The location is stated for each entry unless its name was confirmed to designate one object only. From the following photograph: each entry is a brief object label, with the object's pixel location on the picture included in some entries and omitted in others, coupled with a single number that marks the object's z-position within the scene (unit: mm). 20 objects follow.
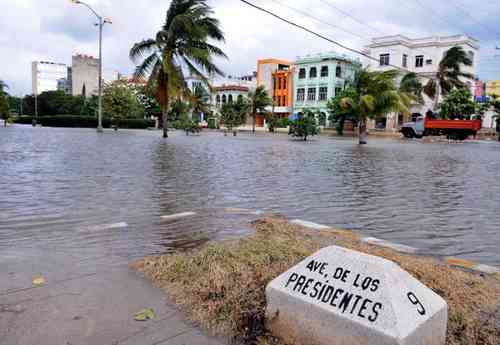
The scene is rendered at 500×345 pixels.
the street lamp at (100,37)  33656
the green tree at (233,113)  47000
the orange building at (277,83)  67188
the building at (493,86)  63097
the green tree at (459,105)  41594
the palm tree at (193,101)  24295
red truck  36469
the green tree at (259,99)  58656
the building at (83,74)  96688
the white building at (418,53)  53156
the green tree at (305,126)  31062
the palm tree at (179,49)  23094
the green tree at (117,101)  47344
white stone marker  2090
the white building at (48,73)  121875
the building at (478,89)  55716
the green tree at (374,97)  27234
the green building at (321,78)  59500
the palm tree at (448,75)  44281
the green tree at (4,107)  39606
